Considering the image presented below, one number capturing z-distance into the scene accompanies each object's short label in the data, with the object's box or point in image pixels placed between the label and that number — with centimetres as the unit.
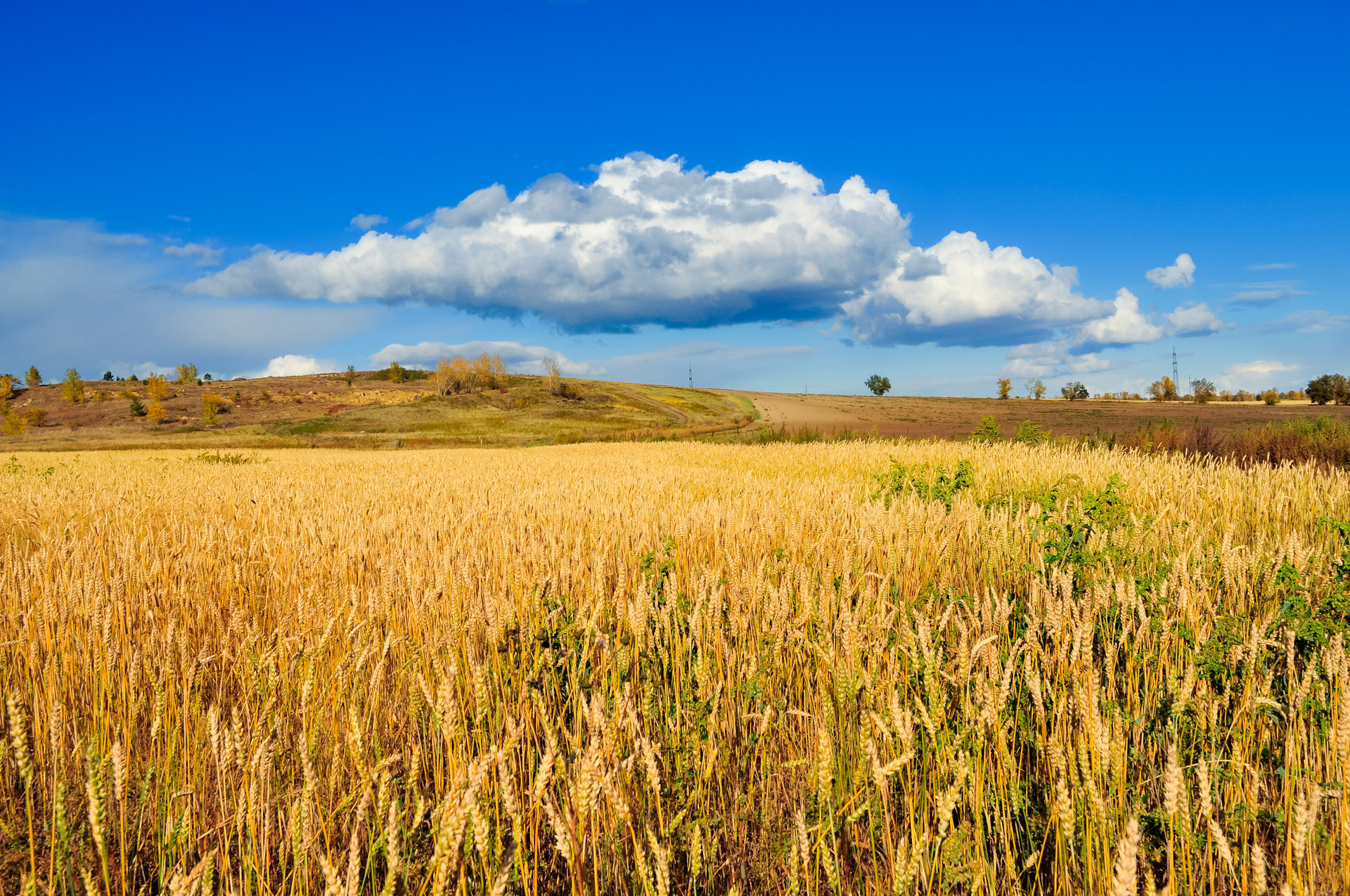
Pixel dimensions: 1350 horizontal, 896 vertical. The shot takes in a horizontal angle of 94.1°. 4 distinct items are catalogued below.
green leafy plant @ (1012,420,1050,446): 1909
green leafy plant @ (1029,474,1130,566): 419
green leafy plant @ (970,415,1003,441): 2116
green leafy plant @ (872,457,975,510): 808
